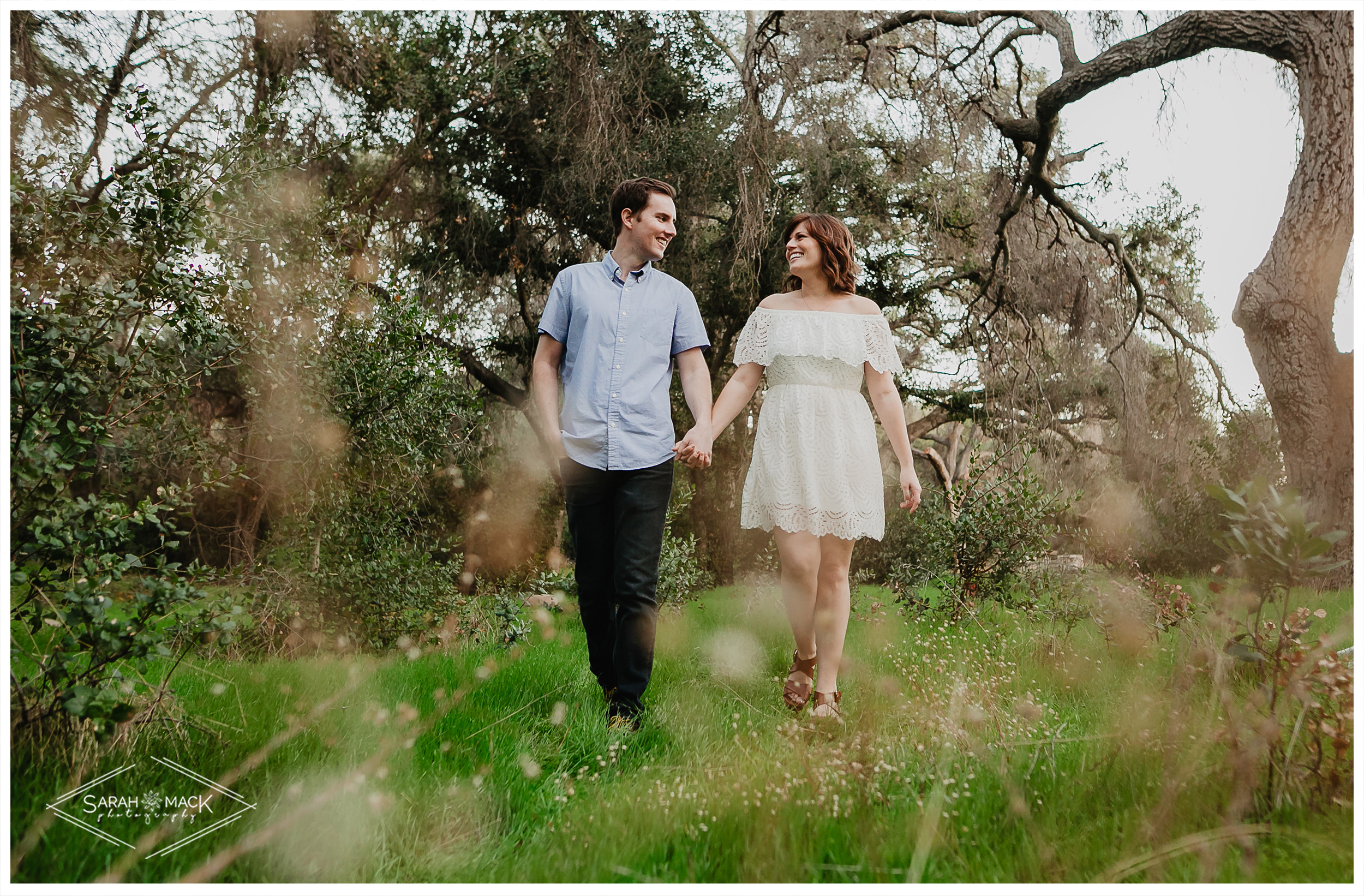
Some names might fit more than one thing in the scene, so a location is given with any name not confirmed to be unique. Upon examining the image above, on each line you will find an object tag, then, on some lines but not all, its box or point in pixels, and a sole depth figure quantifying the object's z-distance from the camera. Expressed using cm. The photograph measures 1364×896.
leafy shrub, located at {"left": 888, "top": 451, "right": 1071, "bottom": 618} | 453
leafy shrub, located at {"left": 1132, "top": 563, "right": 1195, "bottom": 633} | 337
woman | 264
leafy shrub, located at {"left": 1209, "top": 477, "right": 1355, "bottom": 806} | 175
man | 243
